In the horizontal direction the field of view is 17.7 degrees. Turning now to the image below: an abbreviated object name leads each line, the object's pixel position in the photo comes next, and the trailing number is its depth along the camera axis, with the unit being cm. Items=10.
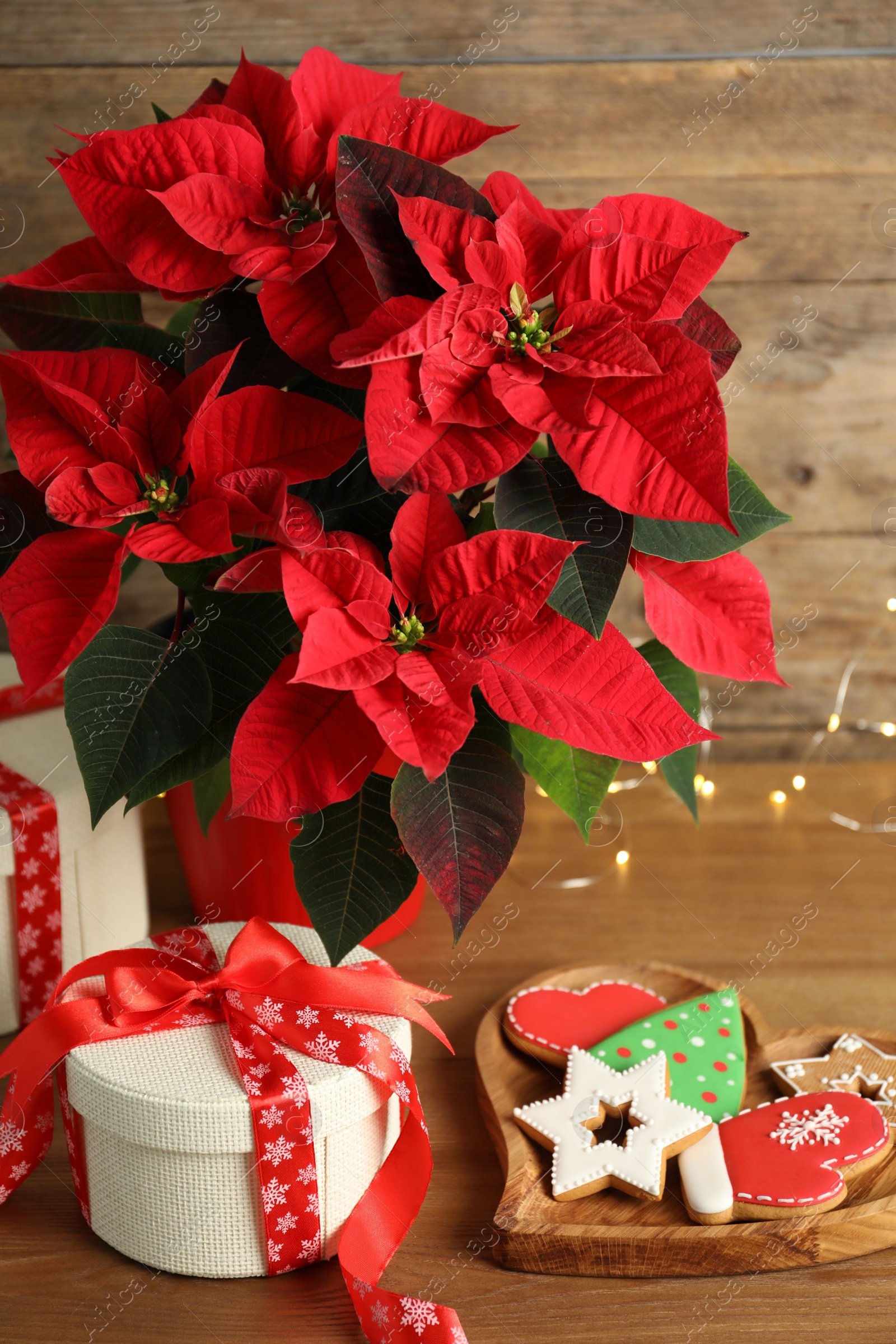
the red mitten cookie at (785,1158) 116
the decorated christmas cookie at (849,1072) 123
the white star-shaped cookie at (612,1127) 118
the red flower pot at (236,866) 129
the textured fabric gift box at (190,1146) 114
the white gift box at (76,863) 127
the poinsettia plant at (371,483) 111
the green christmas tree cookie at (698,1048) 122
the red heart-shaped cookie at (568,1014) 125
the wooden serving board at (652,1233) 116
